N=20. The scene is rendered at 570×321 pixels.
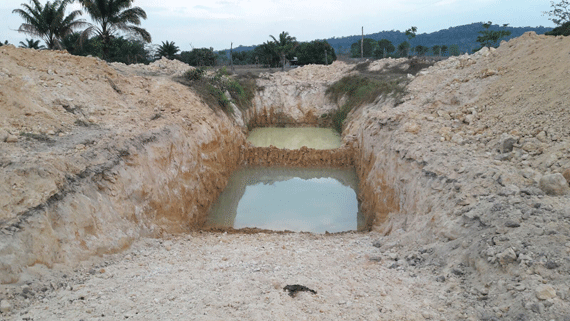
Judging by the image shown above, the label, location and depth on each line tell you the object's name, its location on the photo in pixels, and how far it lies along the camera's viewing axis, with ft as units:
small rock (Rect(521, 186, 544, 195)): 17.46
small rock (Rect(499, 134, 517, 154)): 23.25
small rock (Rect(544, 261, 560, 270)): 12.51
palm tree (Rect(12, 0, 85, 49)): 58.80
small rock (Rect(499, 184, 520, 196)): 18.07
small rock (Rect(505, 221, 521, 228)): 15.34
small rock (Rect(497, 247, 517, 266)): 13.71
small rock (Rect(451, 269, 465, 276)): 15.42
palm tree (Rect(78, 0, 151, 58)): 59.88
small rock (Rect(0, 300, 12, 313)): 13.89
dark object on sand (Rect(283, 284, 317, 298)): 15.98
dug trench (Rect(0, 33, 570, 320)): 14.32
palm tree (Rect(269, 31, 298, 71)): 100.48
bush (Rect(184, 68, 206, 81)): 54.95
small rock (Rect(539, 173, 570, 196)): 16.80
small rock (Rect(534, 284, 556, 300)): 11.40
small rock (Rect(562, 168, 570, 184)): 17.41
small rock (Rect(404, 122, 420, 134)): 33.65
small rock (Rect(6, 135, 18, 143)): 22.93
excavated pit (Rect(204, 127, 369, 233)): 37.47
